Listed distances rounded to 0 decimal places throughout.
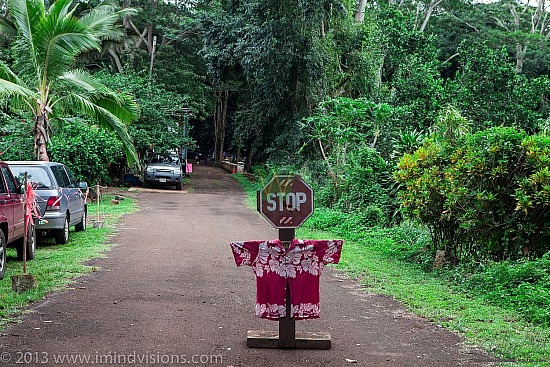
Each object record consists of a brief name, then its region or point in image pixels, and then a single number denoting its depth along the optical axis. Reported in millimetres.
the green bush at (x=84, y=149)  22531
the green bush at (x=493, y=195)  9594
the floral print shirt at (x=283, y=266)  6230
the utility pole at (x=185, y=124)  33388
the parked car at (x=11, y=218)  9531
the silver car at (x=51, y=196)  12750
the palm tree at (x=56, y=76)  16266
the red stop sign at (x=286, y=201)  6098
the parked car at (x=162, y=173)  31219
